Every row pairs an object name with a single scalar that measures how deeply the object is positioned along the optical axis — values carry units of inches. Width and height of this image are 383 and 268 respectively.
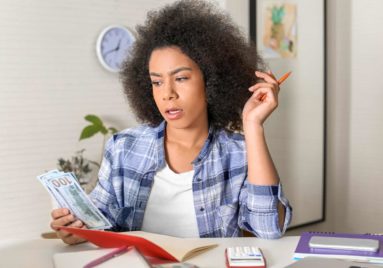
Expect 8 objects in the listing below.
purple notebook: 39.3
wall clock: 112.2
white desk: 40.2
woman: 54.7
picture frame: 122.6
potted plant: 105.0
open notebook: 37.8
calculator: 38.2
